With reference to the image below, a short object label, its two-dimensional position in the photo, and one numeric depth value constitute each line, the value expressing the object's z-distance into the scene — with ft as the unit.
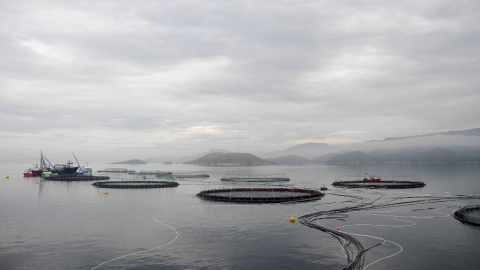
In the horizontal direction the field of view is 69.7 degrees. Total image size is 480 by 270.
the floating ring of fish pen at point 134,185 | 483.51
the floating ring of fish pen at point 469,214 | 188.85
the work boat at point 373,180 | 541.09
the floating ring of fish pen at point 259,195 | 299.58
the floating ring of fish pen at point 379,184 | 456.04
